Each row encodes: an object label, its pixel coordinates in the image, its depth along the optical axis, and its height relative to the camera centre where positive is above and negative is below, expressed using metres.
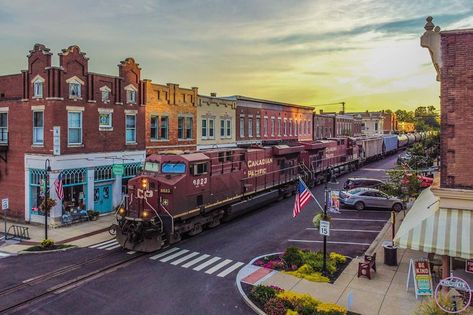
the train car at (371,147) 61.12 -0.02
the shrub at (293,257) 17.83 -5.03
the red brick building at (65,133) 27.17 +0.86
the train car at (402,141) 93.12 +1.55
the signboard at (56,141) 26.80 +0.22
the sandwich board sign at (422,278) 14.09 -4.72
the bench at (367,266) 16.31 -4.93
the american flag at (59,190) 24.73 -2.85
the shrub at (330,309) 12.55 -5.23
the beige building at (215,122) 39.84 +2.49
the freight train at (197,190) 20.27 -2.75
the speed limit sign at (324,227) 16.88 -3.42
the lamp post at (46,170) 23.00 -1.65
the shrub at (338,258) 18.28 -5.15
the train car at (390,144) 77.81 +0.65
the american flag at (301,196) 18.98 -2.38
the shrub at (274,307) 13.15 -5.39
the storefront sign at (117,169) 29.44 -1.79
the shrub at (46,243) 21.44 -5.38
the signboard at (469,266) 14.48 -4.32
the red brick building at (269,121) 46.84 +3.46
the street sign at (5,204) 23.88 -3.65
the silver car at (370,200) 30.42 -4.10
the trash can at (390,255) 17.81 -4.85
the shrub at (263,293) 14.17 -5.34
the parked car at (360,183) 35.62 -3.27
